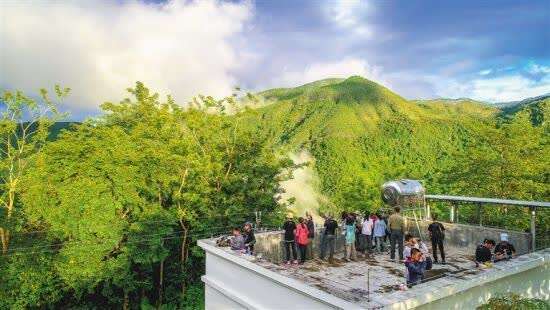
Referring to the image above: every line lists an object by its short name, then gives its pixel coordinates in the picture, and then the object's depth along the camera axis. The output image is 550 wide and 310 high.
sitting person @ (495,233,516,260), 13.54
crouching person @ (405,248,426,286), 11.72
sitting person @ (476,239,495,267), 13.28
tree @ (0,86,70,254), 24.36
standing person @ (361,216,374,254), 16.81
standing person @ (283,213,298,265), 15.47
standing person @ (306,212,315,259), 15.68
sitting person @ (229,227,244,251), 15.52
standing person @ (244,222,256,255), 15.54
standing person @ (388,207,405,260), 15.28
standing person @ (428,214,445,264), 14.83
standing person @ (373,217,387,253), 16.80
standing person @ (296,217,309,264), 15.26
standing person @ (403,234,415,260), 12.86
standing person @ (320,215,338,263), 16.47
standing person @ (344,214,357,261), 15.93
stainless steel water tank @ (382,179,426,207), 19.39
